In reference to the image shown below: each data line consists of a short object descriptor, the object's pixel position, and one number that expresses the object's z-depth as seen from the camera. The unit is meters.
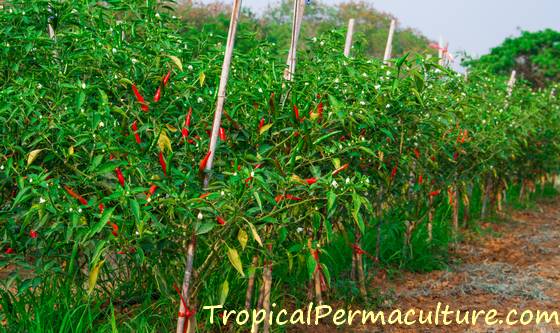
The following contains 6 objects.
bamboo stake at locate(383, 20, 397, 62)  6.72
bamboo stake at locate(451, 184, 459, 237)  6.52
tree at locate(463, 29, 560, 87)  19.56
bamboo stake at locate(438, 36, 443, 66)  8.62
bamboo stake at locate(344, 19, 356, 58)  5.42
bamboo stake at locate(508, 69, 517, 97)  8.96
